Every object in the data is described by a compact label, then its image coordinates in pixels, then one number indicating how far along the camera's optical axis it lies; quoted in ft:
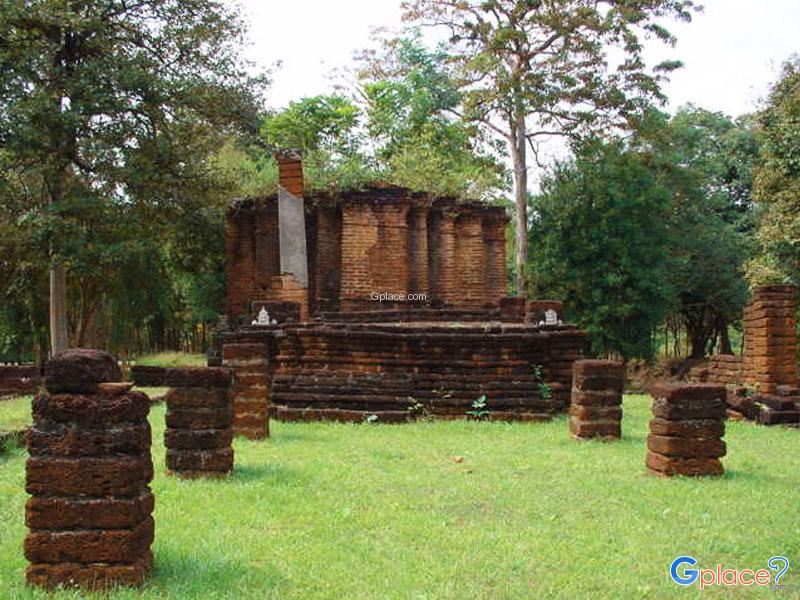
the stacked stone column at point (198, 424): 20.39
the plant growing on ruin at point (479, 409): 33.24
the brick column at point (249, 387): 27.50
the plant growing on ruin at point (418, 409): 33.58
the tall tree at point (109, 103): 45.42
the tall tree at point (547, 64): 68.90
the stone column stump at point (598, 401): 28.02
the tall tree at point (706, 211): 78.28
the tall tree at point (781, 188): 49.14
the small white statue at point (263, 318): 39.04
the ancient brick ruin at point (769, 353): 38.29
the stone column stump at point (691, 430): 21.12
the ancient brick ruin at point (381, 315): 33.55
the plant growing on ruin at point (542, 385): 34.40
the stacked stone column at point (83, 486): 11.94
